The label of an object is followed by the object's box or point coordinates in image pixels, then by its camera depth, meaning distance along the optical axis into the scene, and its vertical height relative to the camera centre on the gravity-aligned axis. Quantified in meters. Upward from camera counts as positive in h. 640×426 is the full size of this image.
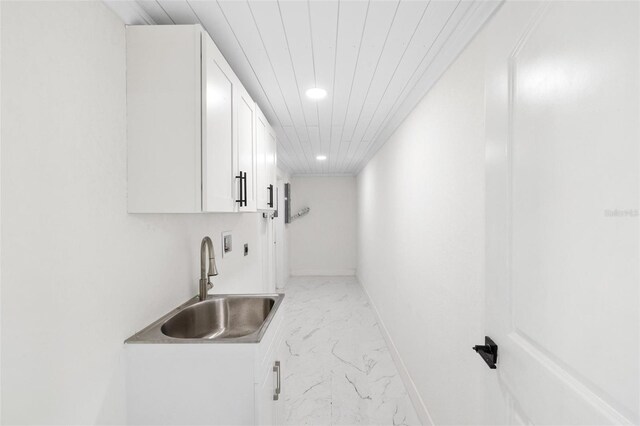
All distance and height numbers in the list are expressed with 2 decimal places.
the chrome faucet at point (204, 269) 1.78 -0.32
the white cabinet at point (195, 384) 1.21 -0.67
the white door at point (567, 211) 0.54 +0.00
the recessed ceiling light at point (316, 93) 2.06 +0.81
